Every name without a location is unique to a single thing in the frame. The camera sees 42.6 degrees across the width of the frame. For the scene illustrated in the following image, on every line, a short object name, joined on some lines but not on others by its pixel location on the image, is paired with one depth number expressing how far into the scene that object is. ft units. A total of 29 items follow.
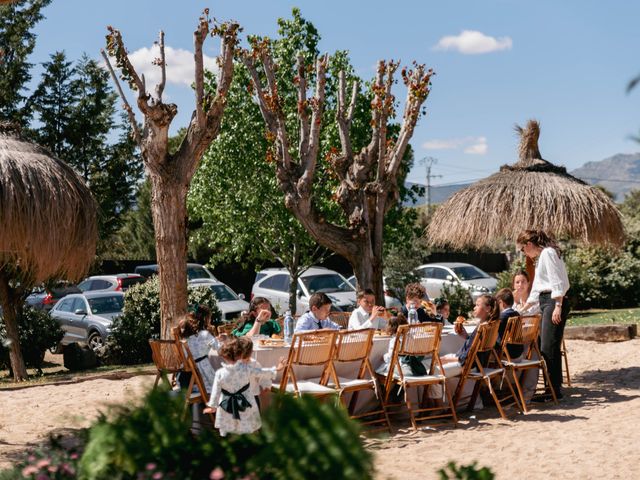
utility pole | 297.86
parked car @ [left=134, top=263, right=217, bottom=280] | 81.11
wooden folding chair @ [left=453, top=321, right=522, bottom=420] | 27.22
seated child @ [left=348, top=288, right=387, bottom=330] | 30.17
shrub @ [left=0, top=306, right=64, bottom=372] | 50.01
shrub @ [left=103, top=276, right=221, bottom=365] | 50.08
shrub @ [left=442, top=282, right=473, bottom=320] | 63.52
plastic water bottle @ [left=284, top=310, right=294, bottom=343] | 28.35
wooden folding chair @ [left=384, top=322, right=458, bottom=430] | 25.86
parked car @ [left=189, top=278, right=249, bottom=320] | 60.95
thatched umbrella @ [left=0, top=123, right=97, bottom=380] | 28.12
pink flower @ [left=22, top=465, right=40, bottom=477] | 11.12
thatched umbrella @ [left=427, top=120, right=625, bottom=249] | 41.42
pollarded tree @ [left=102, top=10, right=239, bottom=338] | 34.19
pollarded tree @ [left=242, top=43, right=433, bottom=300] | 38.78
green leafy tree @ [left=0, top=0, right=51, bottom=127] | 71.92
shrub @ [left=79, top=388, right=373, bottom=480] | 9.99
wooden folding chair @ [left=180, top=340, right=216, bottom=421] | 23.73
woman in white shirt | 30.48
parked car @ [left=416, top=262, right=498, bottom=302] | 77.66
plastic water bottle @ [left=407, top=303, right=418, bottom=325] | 31.17
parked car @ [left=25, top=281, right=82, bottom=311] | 78.76
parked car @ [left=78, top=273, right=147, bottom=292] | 79.77
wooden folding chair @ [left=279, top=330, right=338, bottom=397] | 23.90
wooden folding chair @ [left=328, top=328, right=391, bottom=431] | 24.79
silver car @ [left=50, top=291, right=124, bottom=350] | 54.85
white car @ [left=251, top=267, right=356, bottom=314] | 65.72
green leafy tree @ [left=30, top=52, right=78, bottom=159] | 72.74
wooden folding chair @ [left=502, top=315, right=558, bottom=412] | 28.60
